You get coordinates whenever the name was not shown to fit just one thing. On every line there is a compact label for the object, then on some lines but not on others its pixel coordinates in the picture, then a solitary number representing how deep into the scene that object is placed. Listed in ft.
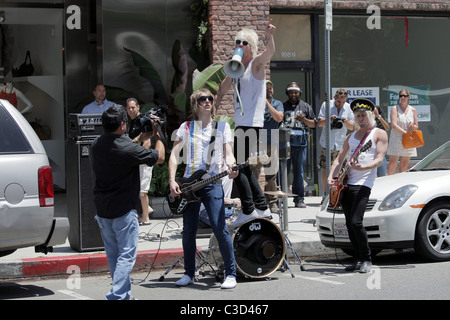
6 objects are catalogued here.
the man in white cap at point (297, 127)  43.68
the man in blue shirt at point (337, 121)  43.27
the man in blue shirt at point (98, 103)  43.32
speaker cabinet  31.86
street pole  36.01
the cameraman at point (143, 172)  37.86
